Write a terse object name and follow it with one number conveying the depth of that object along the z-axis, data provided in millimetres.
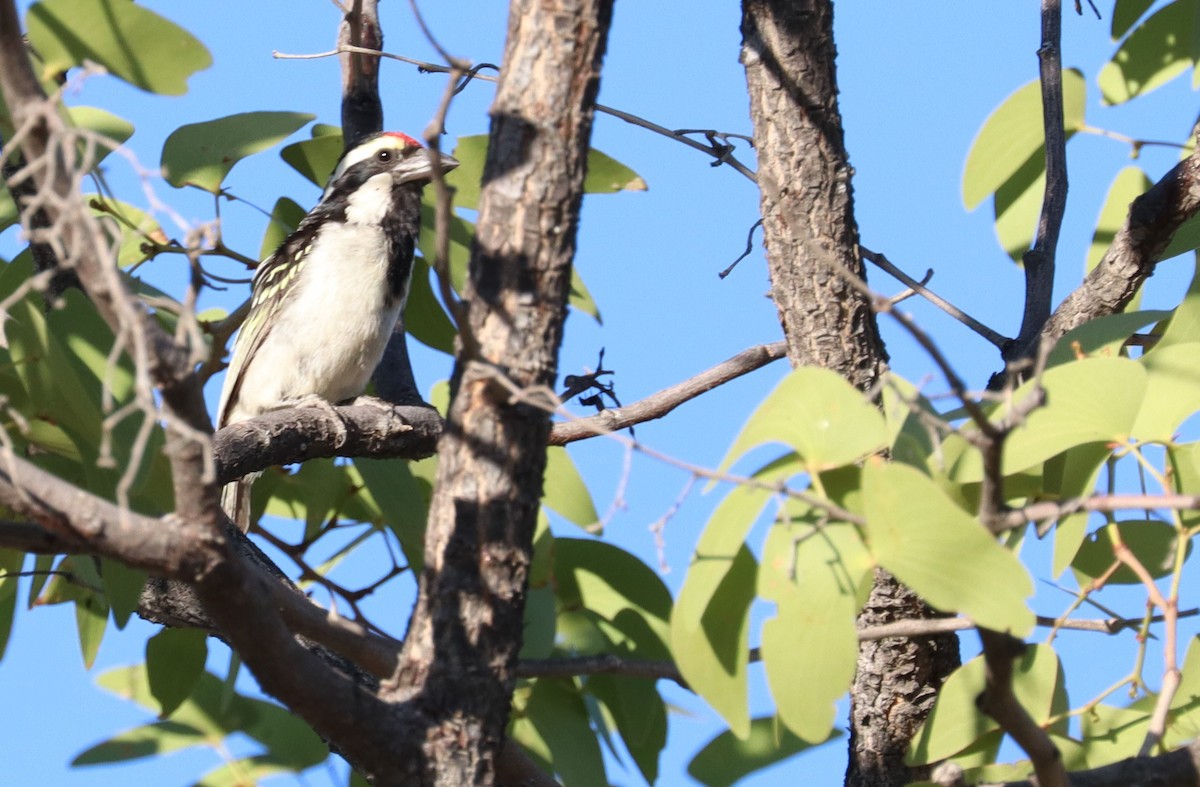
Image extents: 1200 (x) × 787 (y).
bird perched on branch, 8375
